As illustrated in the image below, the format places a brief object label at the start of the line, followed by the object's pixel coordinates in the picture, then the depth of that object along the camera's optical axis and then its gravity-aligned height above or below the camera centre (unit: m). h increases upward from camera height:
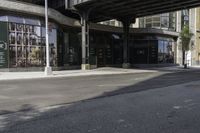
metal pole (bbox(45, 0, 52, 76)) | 15.44 -0.65
